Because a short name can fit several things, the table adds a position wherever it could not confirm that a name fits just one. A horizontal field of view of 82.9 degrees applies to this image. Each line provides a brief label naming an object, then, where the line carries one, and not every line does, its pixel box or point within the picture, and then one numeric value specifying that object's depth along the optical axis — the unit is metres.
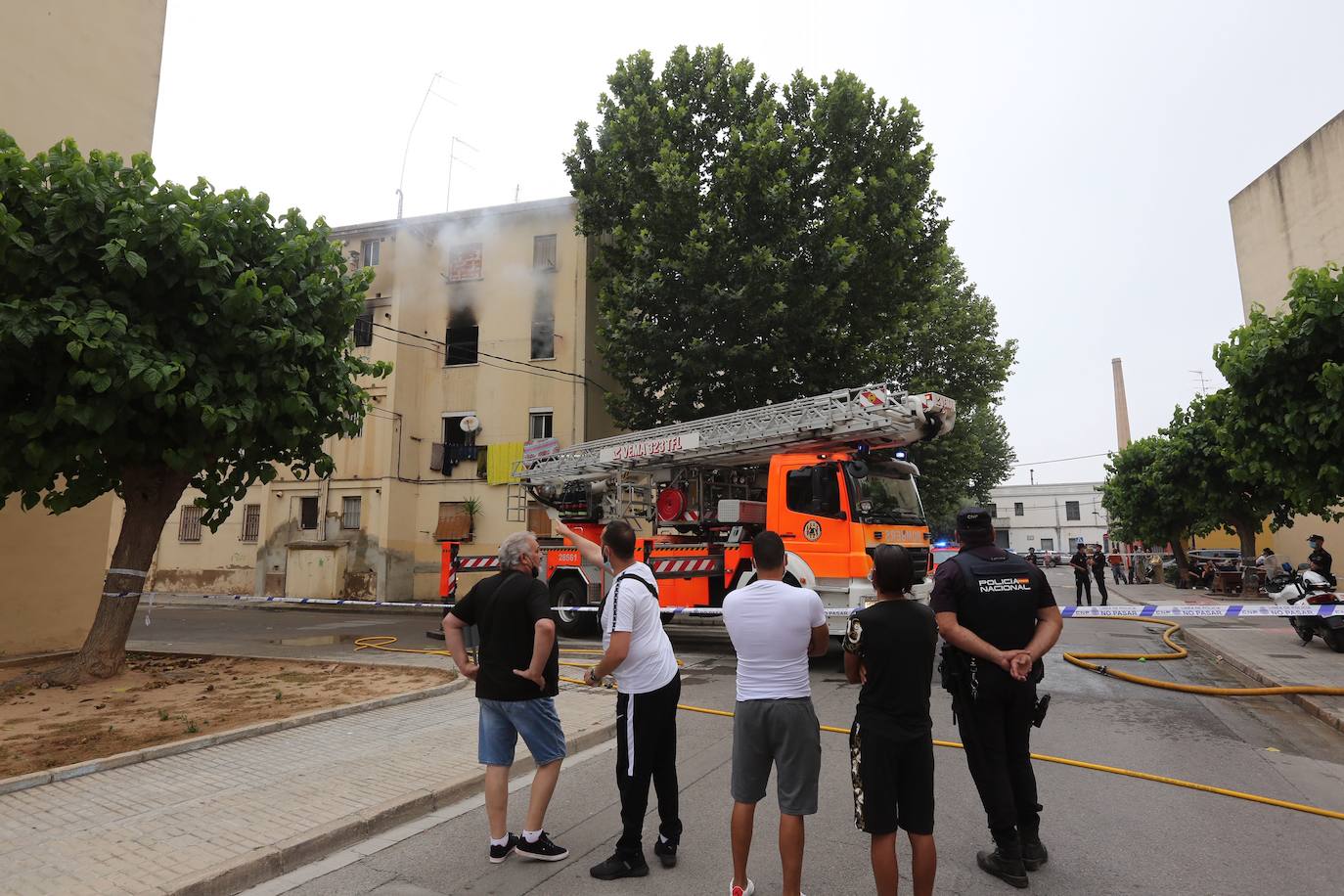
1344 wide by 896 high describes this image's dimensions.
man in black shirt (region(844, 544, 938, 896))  3.14
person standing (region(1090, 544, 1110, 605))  20.40
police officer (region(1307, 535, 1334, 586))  11.81
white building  72.12
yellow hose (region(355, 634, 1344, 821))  4.60
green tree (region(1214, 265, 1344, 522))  9.25
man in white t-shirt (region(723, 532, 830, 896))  3.26
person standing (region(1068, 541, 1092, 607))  19.41
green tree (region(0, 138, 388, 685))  7.42
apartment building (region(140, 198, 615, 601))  22.98
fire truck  10.07
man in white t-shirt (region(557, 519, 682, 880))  3.78
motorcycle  10.29
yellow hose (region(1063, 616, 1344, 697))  7.89
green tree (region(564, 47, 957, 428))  15.68
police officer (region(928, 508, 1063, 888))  3.75
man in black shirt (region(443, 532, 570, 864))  3.95
